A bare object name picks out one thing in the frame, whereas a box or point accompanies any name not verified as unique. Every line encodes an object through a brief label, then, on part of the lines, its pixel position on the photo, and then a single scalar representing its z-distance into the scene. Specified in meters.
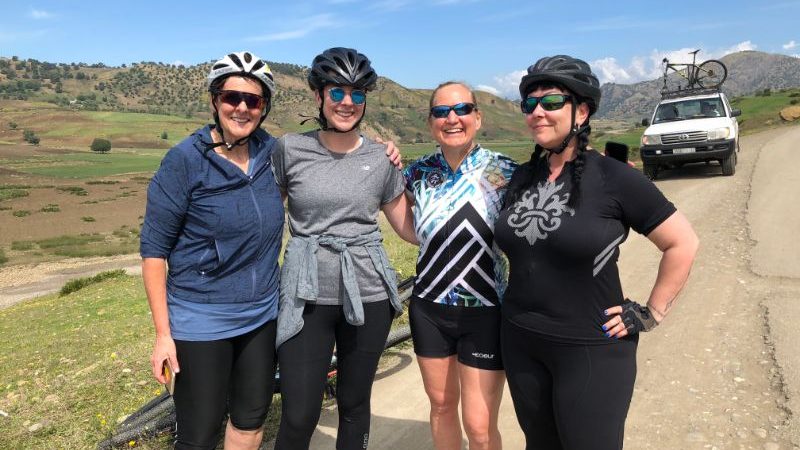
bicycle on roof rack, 19.31
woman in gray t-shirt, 2.78
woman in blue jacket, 2.54
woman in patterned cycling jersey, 2.81
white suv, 14.57
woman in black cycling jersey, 2.26
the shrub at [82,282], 17.81
